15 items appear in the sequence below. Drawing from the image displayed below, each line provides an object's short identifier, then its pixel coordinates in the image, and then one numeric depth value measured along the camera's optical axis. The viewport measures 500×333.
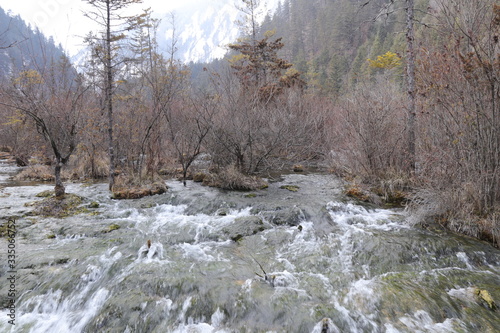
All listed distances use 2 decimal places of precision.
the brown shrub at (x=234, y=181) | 9.62
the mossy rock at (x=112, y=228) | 5.86
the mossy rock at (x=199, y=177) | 11.04
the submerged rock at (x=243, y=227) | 5.82
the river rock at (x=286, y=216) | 6.44
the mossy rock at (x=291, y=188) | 9.29
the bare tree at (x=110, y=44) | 9.03
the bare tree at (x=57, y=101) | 7.68
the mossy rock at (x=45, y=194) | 8.30
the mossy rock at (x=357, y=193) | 7.83
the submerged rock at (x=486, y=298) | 3.25
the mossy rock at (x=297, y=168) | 13.27
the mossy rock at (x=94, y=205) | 7.65
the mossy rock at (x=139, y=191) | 8.66
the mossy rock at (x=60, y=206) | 6.85
